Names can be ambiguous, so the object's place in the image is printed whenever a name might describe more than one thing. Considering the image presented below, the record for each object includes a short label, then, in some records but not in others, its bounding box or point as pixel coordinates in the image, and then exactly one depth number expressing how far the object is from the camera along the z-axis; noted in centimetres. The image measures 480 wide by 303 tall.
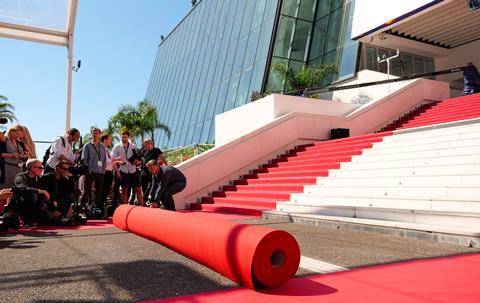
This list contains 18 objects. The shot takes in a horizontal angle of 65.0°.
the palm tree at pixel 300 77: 1756
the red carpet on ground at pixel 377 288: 238
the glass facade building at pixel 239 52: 2244
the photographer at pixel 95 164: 774
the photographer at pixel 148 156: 879
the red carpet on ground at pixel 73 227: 605
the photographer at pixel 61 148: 738
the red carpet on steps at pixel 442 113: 991
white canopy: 999
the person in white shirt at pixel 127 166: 838
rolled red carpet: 258
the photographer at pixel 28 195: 620
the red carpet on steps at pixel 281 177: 830
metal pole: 1081
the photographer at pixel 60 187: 686
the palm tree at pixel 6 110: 2955
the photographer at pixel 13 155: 681
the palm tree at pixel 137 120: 3155
